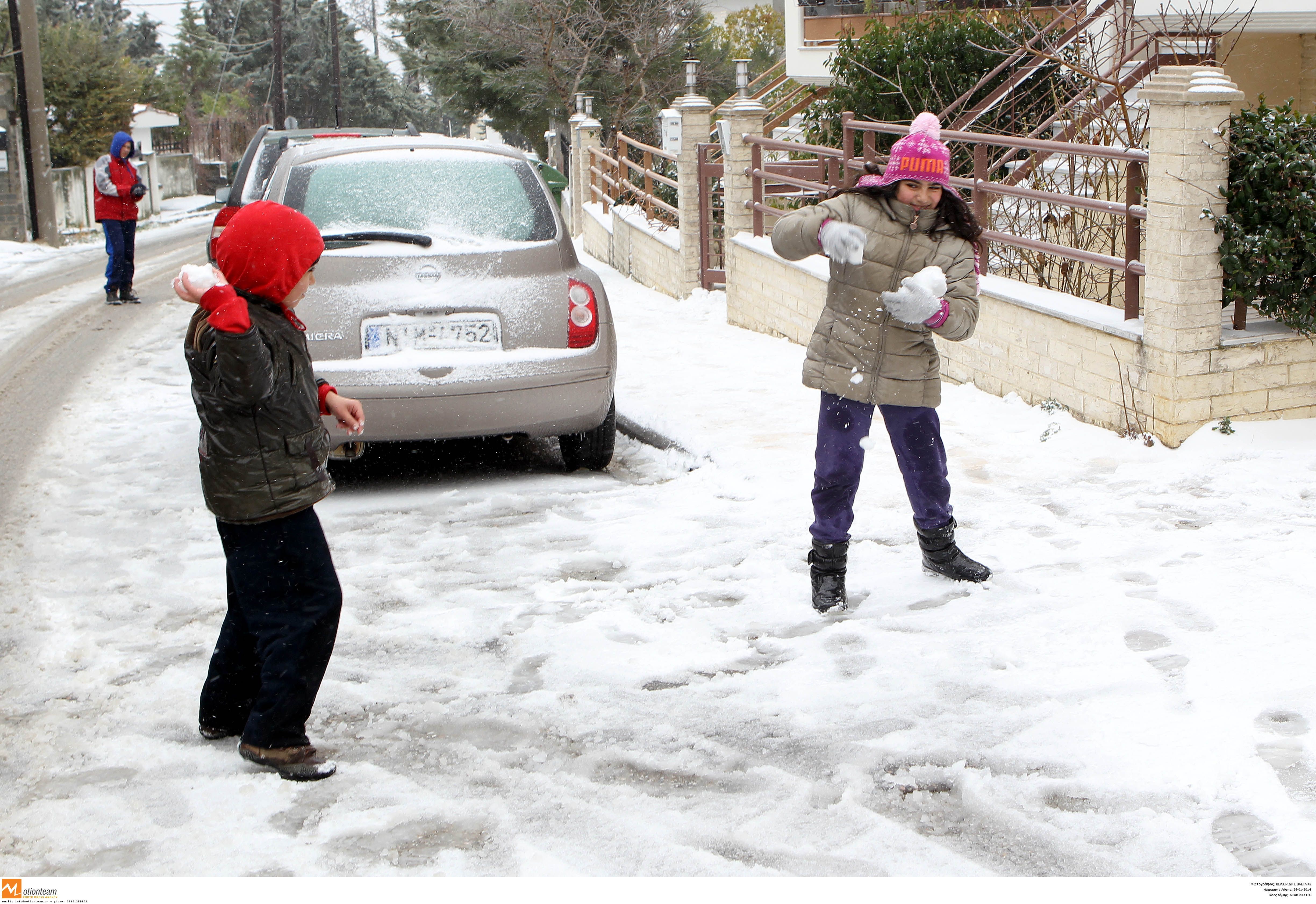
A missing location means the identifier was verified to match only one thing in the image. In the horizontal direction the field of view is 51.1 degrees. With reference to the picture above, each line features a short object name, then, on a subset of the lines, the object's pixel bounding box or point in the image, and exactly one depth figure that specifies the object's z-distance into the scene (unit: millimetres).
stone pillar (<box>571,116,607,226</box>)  21203
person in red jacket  14719
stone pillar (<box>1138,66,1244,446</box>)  6262
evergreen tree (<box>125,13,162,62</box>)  79375
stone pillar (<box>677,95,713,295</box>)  13445
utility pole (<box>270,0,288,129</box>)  41969
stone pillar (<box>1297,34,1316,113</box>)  13859
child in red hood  3324
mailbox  13711
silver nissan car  6137
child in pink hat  4402
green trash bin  16828
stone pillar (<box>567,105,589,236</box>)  21719
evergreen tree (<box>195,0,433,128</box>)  60969
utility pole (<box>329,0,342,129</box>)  48000
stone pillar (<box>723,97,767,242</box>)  11797
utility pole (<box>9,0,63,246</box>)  25062
